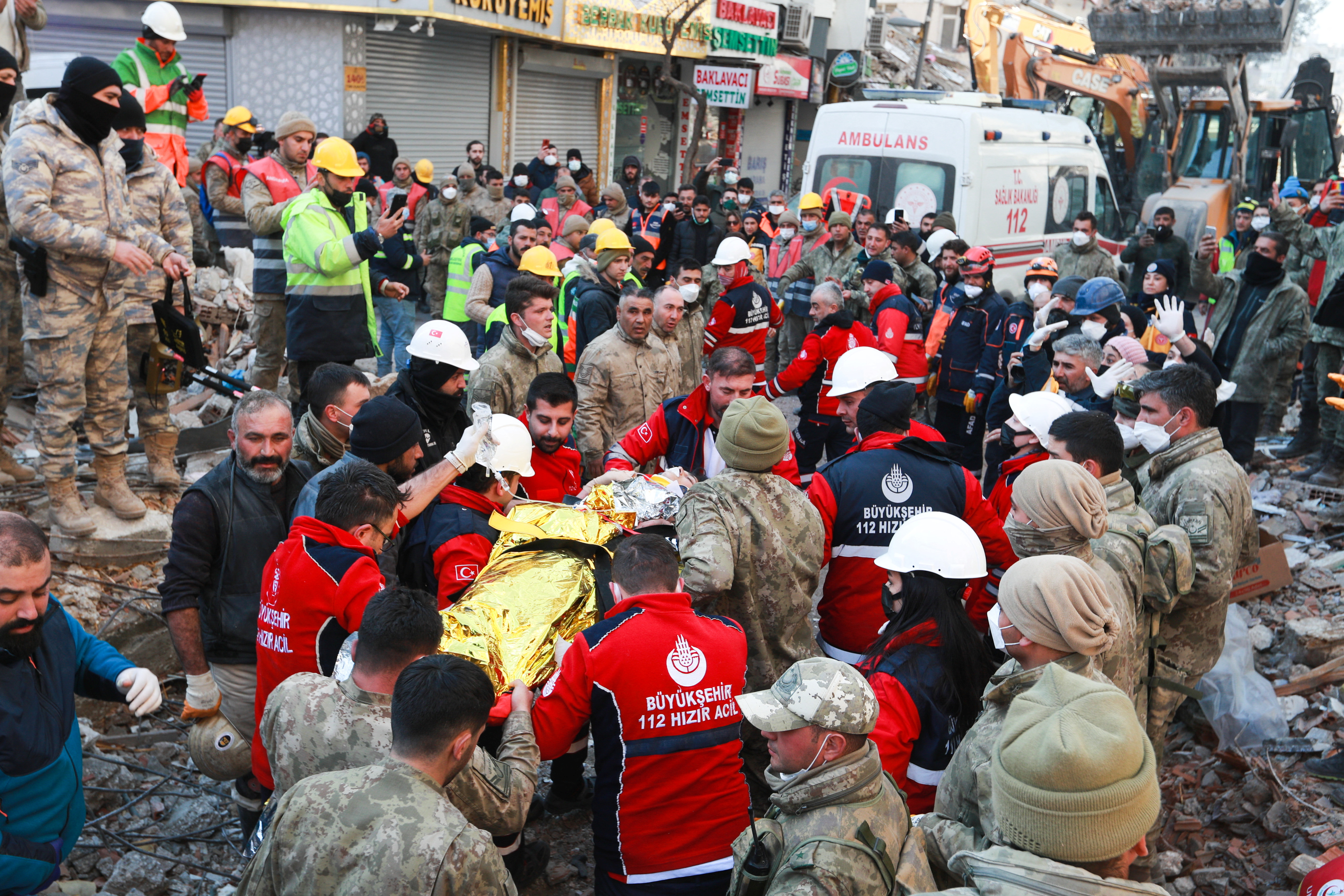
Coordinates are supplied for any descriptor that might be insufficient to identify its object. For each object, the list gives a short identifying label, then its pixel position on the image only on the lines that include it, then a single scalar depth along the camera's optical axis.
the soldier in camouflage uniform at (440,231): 11.49
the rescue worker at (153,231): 5.59
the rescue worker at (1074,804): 1.91
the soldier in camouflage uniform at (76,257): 4.73
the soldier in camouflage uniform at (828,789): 2.31
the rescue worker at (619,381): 6.04
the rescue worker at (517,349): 5.66
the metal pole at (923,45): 26.27
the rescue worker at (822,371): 7.46
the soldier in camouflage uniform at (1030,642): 2.71
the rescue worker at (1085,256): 11.12
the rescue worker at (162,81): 7.68
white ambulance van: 11.06
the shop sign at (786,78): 27.22
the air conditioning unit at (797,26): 28.50
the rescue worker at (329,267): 6.20
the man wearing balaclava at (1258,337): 8.53
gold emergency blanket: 3.31
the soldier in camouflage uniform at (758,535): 3.78
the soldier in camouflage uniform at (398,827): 2.13
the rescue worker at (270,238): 6.85
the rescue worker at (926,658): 3.11
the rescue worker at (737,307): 8.21
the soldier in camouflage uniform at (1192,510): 4.35
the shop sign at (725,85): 23.56
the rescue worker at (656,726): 3.01
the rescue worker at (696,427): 4.91
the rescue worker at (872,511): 4.15
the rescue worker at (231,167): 9.26
